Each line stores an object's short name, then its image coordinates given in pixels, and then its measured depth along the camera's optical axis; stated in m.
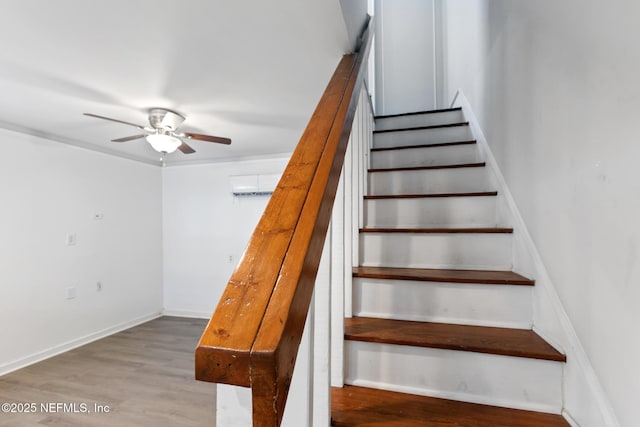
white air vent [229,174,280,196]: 3.93
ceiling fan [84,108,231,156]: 2.38
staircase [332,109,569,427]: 0.97
